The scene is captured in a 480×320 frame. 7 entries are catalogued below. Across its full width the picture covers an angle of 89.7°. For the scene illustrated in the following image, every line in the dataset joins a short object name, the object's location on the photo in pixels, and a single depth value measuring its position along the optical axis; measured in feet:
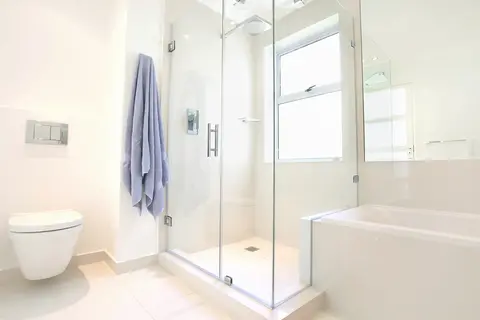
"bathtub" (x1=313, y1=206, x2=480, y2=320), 3.32
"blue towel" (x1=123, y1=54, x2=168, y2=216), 5.79
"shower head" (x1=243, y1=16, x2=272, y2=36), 7.82
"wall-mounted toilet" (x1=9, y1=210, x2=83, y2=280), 4.48
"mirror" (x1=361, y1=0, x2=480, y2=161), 5.42
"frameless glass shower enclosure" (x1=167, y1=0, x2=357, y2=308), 6.89
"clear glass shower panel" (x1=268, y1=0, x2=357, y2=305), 7.00
